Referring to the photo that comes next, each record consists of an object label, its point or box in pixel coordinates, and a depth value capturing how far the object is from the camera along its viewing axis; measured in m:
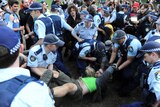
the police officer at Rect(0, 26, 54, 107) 0.92
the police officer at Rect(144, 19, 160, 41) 3.70
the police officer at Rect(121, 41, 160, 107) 2.20
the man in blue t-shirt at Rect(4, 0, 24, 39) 3.85
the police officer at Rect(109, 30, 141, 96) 3.34
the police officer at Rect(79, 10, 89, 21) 4.81
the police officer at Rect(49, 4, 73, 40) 3.80
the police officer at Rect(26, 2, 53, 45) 3.50
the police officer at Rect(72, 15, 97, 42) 4.20
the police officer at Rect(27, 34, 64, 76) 2.94
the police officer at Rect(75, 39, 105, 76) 3.83
